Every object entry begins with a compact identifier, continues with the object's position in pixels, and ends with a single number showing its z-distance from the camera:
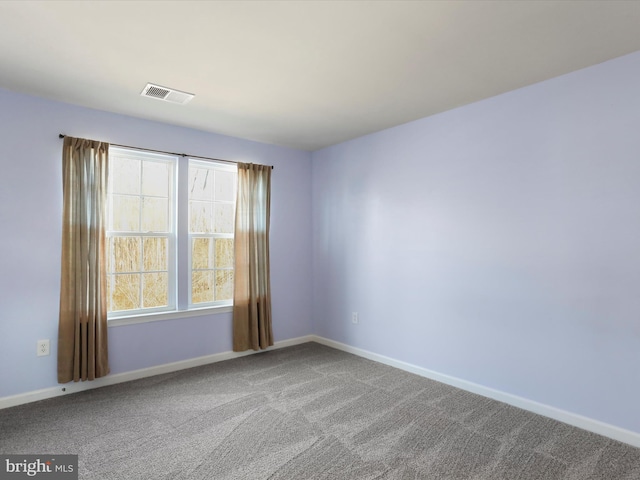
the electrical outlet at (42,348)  3.00
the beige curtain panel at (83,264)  3.08
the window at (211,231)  3.98
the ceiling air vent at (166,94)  2.84
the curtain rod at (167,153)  3.39
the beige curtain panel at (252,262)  4.13
